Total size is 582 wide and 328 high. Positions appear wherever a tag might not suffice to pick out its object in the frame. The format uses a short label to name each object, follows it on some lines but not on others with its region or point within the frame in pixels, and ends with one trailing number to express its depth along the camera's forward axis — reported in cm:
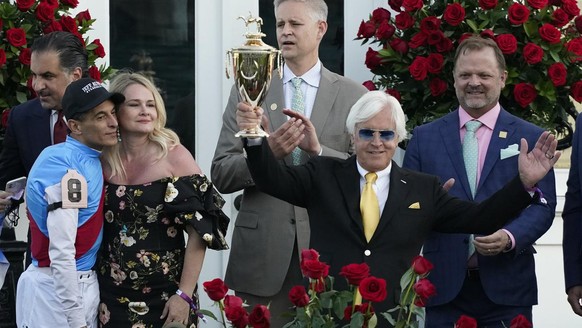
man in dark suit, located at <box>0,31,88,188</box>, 1066
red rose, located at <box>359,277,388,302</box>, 801
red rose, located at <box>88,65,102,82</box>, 1203
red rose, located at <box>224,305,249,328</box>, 790
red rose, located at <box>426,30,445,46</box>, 1241
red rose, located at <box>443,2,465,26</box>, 1235
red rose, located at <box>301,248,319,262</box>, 834
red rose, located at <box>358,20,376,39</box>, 1282
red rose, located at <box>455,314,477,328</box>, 797
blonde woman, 1011
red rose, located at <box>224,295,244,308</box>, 802
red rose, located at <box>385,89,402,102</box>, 1259
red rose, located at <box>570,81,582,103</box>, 1229
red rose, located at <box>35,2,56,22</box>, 1204
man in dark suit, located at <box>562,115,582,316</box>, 1105
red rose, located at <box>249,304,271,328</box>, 796
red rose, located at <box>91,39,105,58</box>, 1247
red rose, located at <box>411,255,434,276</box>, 827
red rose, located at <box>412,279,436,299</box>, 808
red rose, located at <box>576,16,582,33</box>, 1246
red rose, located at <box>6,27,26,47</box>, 1190
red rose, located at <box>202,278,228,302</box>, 814
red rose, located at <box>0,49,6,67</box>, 1180
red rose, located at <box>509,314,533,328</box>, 807
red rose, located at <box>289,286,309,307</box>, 805
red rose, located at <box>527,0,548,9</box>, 1238
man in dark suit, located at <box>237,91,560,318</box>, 969
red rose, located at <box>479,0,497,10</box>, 1234
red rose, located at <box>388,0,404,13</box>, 1291
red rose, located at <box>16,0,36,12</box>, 1208
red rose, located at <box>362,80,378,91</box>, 1294
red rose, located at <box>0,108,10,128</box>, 1194
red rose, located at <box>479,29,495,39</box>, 1222
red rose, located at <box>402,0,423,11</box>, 1259
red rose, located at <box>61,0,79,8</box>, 1240
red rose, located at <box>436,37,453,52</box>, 1244
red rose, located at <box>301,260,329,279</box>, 813
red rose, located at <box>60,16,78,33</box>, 1214
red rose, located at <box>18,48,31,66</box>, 1191
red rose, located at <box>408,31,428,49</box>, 1246
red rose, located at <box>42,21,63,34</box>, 1207
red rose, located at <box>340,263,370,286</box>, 822
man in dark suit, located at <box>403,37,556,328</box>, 1083
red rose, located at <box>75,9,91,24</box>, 1247
